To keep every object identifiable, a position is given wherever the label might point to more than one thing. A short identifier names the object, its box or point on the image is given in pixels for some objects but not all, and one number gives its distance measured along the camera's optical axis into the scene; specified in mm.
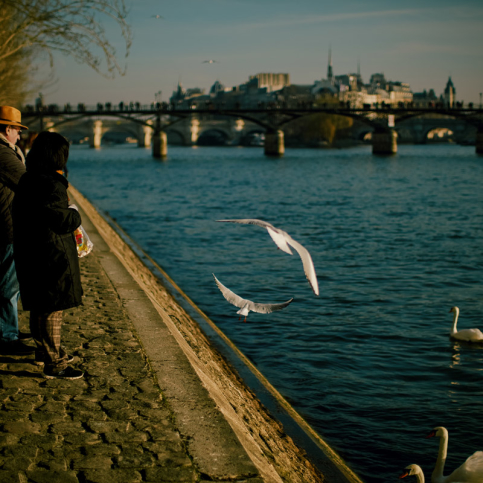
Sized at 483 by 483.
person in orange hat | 4977
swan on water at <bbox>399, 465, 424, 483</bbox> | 5064
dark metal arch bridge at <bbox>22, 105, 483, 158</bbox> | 71625
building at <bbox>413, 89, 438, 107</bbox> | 195275
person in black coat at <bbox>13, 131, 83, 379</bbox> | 4371
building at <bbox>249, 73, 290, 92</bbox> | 175875
